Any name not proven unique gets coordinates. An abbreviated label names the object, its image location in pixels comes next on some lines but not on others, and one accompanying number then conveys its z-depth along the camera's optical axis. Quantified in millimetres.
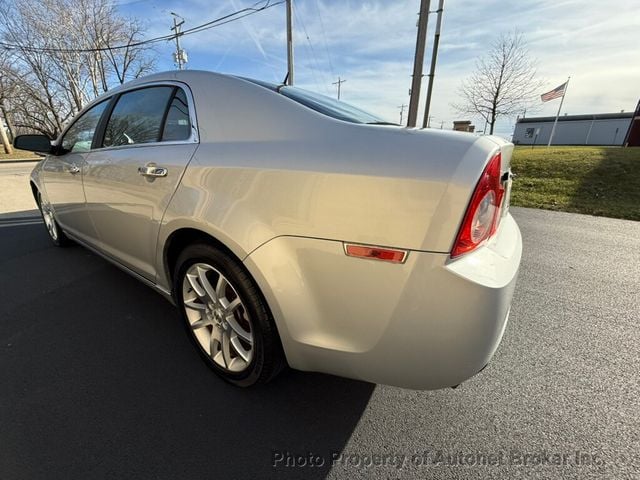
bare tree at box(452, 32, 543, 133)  18873
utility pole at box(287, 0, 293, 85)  12181
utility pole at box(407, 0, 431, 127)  7969
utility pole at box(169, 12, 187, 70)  22547
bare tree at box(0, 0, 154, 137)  21969
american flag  18641
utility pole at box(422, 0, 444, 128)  9388
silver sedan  1124
